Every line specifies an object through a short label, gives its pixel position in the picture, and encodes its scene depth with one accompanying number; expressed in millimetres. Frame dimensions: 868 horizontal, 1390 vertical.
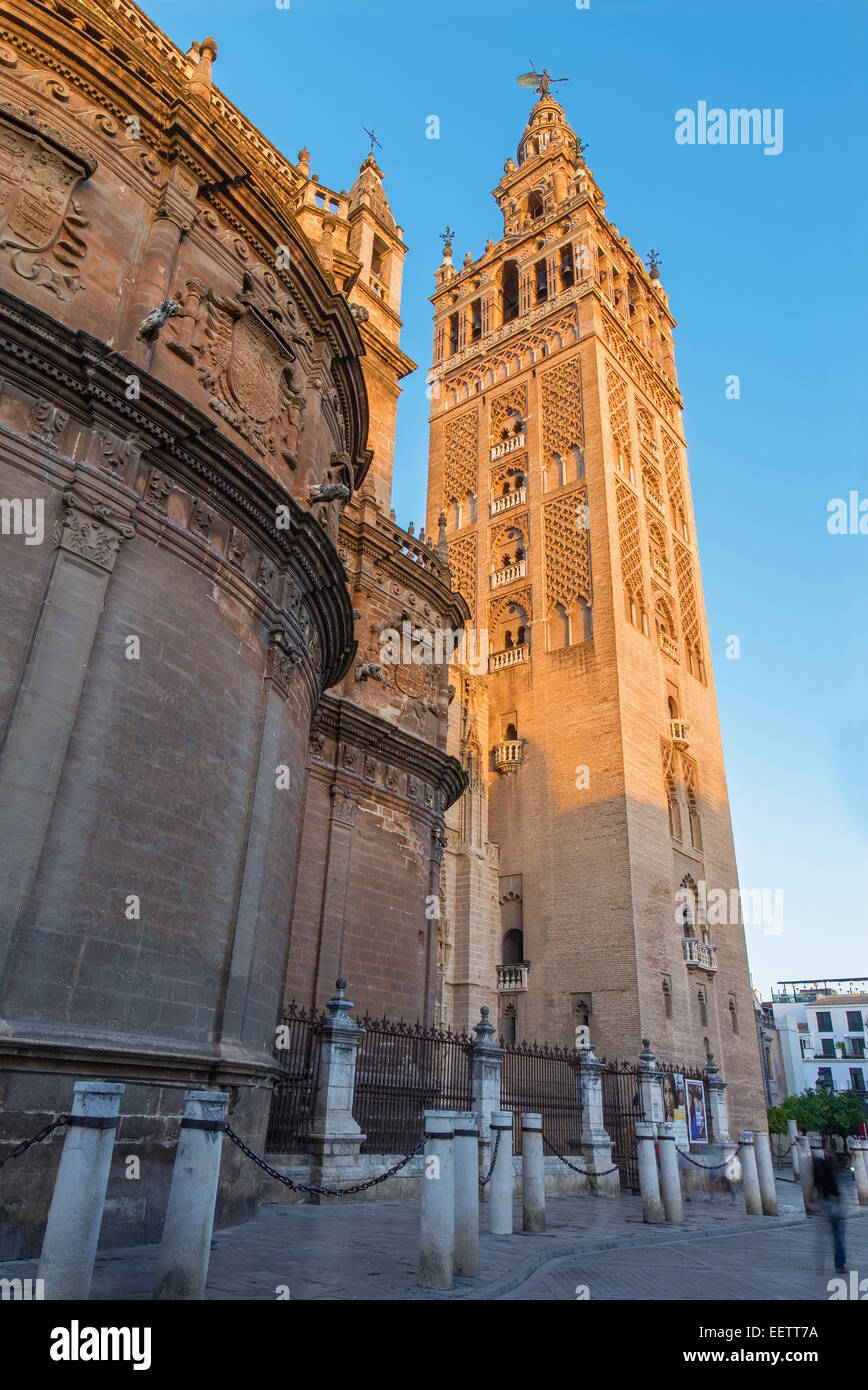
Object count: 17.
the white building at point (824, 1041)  71812
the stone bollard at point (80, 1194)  4672
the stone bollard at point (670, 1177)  12375
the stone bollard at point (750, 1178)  14453
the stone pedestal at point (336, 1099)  11953
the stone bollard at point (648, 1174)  12008
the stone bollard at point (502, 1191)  9328
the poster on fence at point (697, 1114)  22219
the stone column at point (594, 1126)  17531
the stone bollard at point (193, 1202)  5199
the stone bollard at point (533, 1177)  9625
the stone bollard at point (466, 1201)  6664
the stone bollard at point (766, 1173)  14977
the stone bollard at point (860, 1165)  20234
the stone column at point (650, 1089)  19438
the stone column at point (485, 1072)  14898
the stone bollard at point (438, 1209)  6086
